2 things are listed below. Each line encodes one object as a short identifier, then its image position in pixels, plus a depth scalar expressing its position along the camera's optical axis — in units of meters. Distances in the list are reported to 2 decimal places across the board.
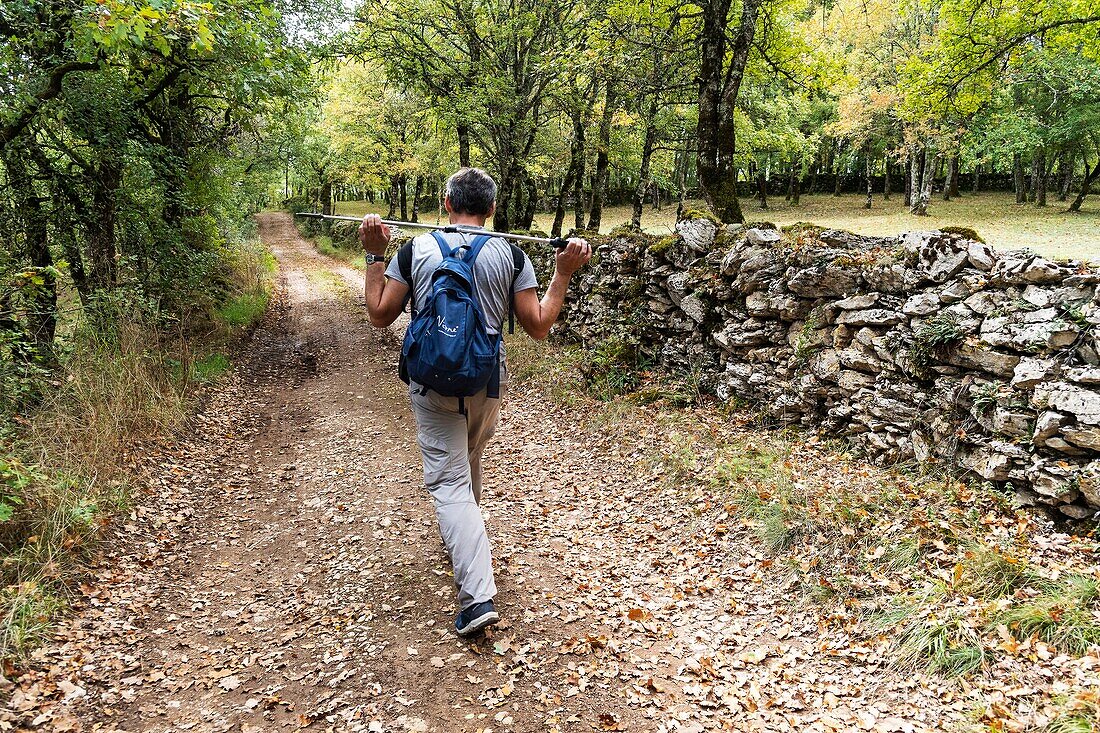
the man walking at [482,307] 3.46
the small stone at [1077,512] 4.06
